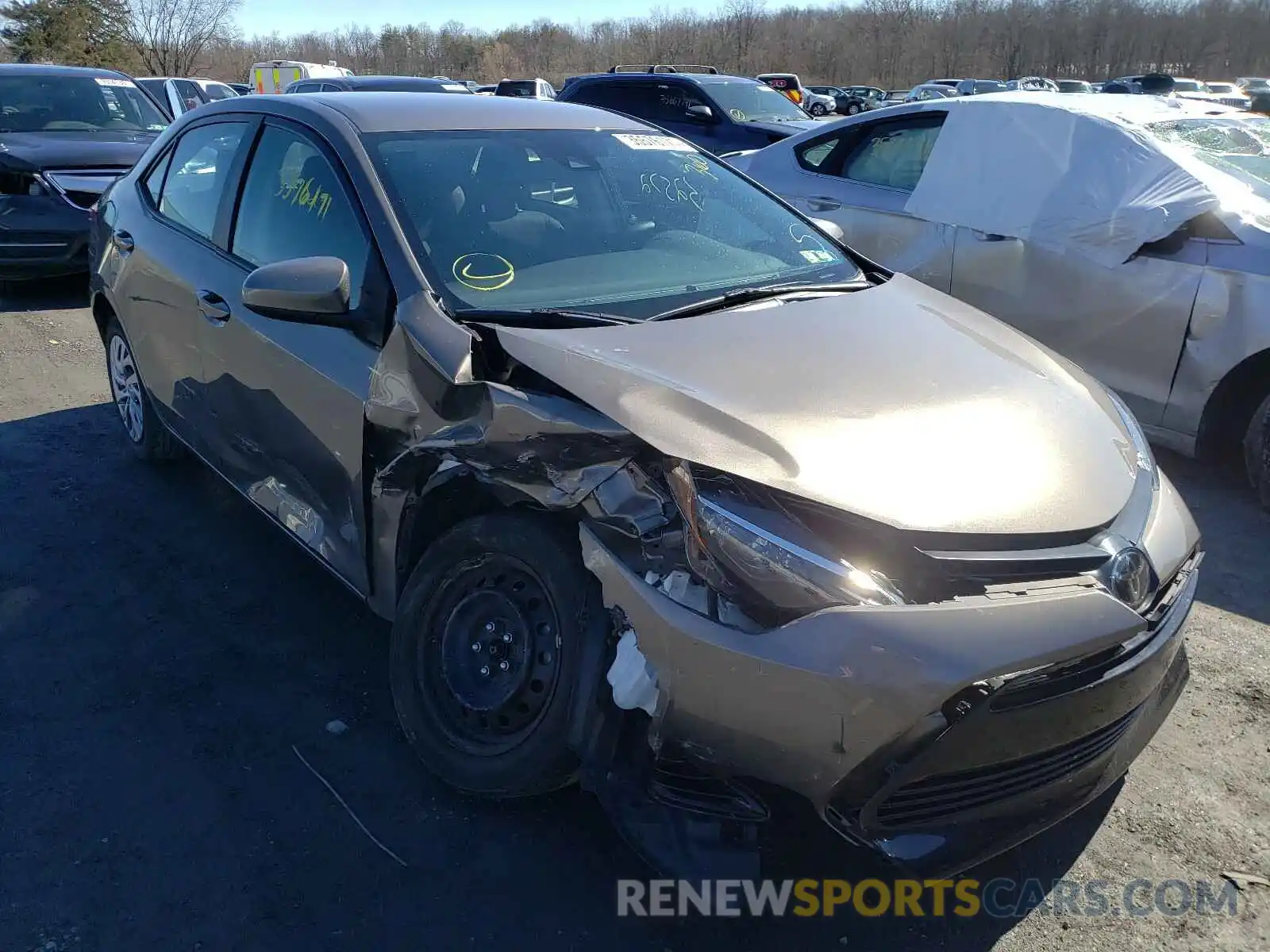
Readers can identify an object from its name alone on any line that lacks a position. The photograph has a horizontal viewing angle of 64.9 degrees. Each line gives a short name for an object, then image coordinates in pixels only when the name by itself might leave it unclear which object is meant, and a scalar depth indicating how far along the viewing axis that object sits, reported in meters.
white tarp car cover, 4.71
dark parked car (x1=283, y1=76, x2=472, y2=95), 12.55
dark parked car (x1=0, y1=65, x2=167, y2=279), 8.13
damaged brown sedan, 1.95
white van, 23.44
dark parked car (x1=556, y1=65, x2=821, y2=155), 11.69
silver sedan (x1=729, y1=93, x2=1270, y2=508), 4.43
